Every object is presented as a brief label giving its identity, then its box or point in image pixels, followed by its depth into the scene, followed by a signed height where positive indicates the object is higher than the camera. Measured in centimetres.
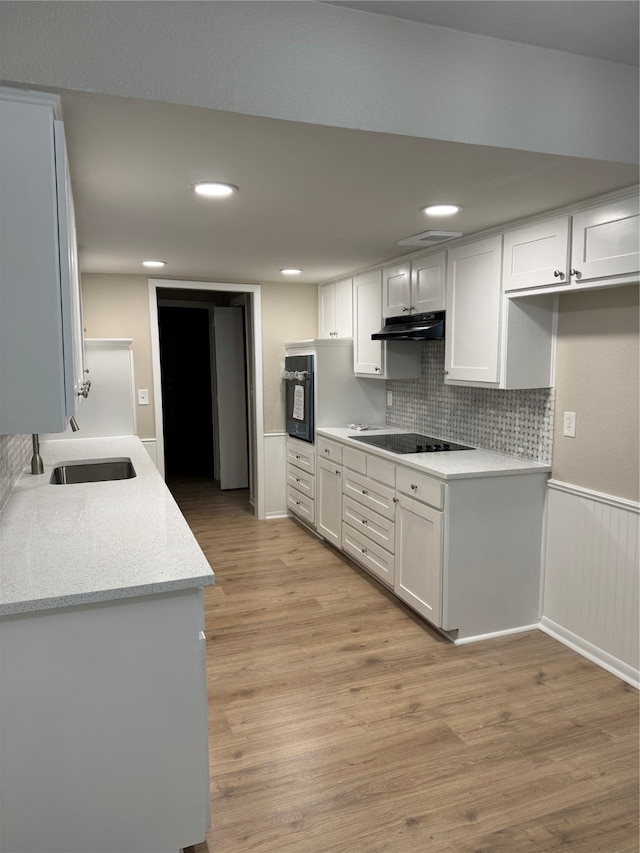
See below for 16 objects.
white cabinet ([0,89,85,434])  146 +29
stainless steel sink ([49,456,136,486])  330 -53
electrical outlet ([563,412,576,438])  287 -24
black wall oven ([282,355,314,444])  474 -16
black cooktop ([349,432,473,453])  358 -44
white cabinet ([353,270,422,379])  417 +22
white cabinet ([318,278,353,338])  474 +59
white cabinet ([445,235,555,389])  292 +25
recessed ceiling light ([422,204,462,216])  263 +77
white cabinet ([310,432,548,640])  292 -91
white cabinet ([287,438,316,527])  477 -89
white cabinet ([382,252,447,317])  350 +59
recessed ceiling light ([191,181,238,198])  223 +74
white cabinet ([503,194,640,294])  234 +55
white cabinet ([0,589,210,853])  148 -93
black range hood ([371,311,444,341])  347 +30
